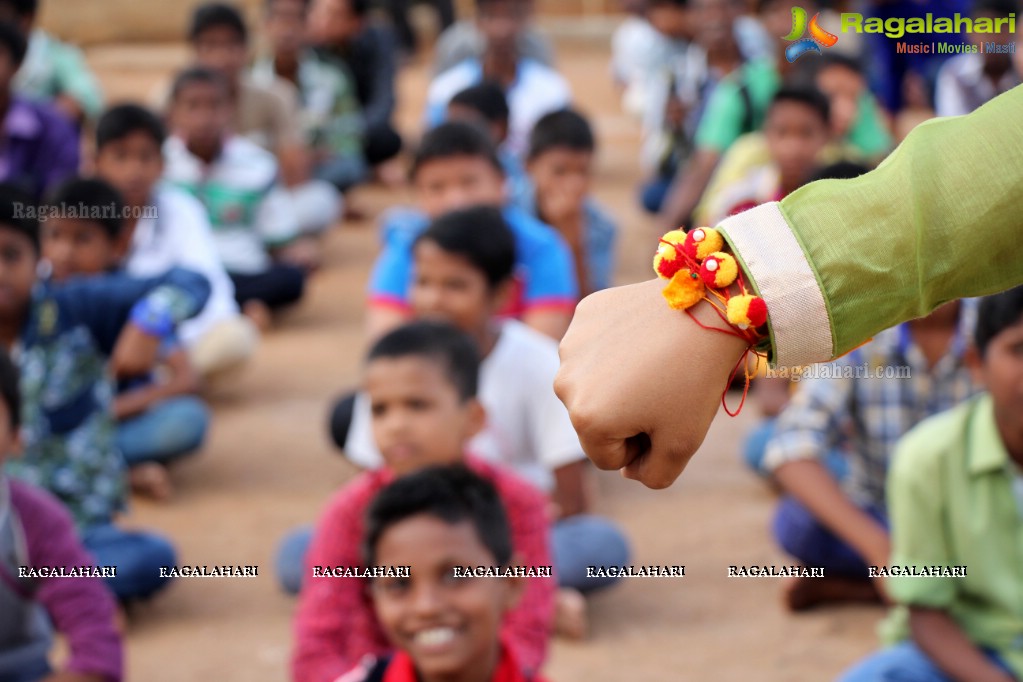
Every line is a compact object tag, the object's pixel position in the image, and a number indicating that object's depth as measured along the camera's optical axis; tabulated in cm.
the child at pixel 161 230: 878
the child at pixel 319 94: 1292
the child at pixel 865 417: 623
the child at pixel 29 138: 1025
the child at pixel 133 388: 765
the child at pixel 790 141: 920
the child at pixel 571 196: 931
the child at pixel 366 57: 1391
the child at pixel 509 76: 1213
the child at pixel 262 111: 1173
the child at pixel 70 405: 651
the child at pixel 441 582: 450
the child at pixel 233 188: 1024
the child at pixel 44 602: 510
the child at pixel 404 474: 512
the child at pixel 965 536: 488
